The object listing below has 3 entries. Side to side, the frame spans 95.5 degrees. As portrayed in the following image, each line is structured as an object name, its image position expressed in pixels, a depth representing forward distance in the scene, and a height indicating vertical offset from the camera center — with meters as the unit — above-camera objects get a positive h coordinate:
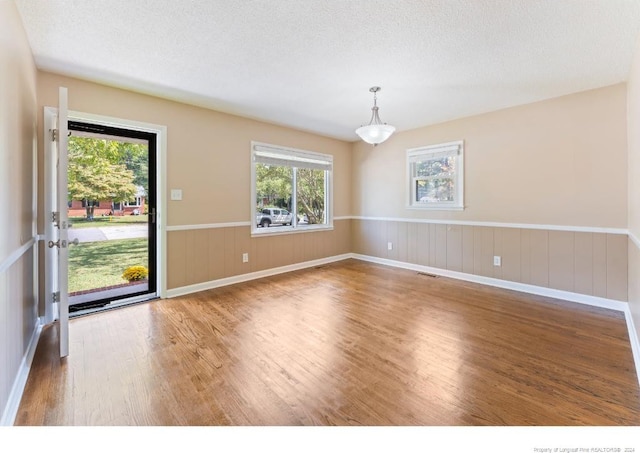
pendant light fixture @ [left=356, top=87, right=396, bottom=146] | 3.13 +1.03
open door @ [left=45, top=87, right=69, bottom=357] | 2.05 +0.22
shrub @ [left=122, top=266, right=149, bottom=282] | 3.45 -0.56
